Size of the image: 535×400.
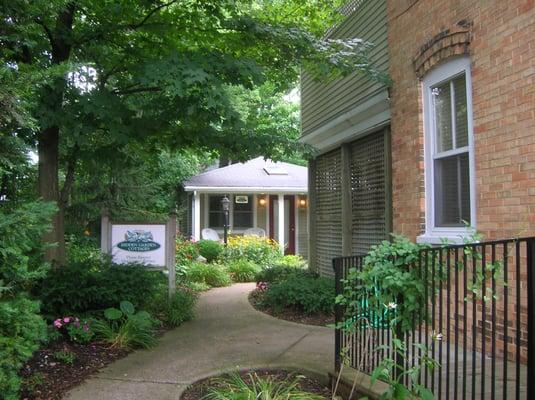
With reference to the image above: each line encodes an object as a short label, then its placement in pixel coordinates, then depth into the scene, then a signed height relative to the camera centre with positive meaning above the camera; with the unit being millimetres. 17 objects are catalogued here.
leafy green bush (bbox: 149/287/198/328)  7766 -1412
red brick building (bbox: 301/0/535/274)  4973 +1063
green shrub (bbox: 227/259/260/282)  13125 -1419
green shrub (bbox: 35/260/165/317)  6473 -909
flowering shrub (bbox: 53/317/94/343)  6133 -1303
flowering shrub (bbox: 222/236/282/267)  15167 -1085
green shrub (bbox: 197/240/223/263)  15320 -1044
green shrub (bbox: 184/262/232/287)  12094 -1396
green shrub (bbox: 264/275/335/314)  8180 -1273
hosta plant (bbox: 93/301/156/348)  6285 -1357
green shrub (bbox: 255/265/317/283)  10719 -1212
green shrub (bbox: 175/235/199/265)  13519 -989
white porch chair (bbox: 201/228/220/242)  18128 -679
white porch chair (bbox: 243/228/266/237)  19328 -645
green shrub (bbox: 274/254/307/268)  14627 -1320
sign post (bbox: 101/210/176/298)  8648 -450
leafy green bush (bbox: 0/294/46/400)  3715 -880
